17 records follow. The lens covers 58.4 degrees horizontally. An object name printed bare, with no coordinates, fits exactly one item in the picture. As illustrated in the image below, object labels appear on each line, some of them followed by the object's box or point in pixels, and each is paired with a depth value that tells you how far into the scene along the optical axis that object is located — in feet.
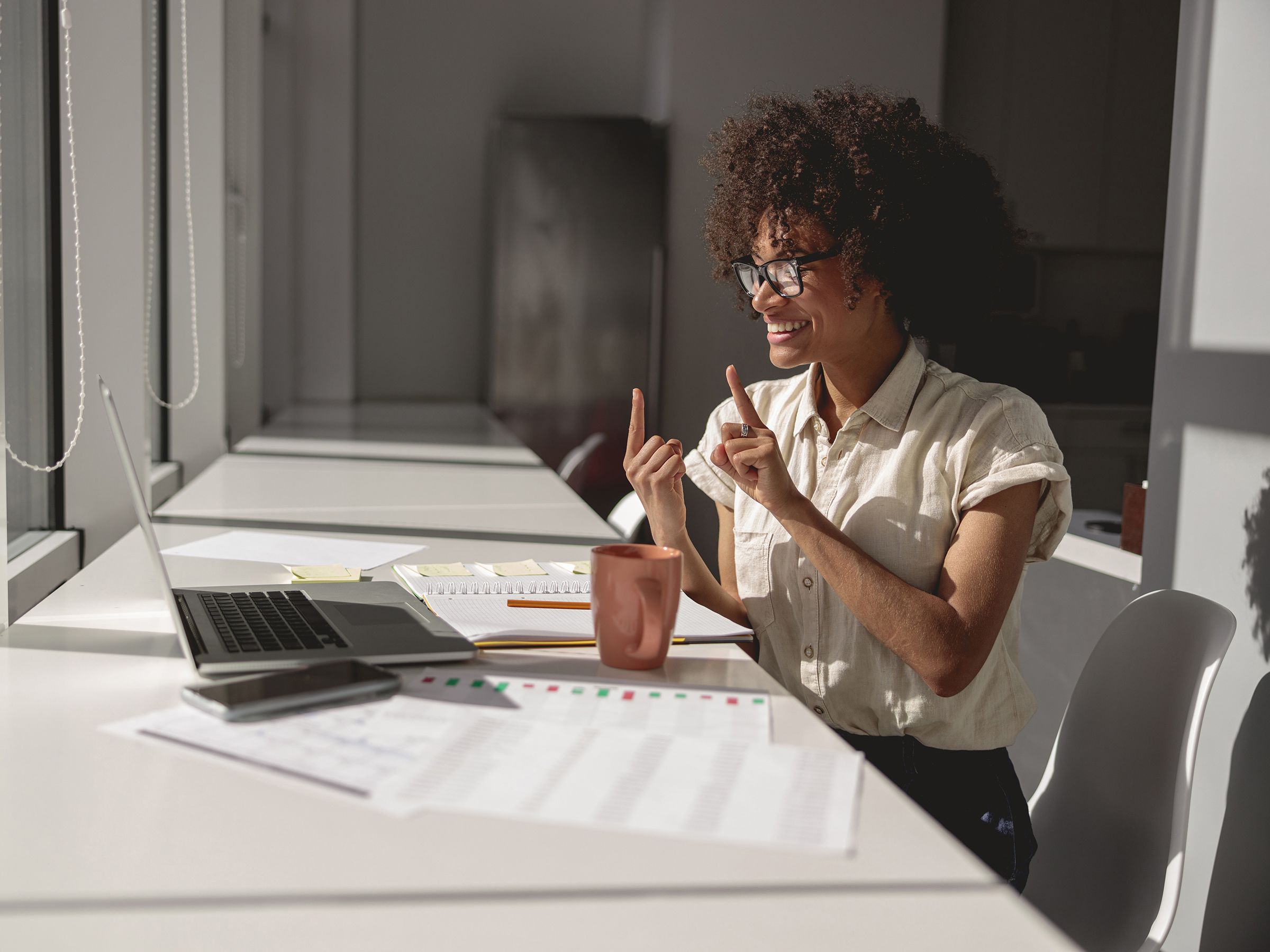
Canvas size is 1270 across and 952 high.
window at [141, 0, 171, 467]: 9.67
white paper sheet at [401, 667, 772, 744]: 2.87
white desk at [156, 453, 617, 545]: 6.50
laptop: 3.27
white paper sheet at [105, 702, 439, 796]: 2.51
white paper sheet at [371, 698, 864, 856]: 2.29
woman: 4.14
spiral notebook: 3.65
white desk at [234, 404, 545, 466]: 10.66
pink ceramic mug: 3.34
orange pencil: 4.09
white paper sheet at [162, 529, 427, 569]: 5.10
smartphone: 2.82
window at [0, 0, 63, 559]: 6.03
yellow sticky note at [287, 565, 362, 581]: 4.57
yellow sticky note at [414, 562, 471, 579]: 4.60
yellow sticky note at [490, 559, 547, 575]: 4.66
